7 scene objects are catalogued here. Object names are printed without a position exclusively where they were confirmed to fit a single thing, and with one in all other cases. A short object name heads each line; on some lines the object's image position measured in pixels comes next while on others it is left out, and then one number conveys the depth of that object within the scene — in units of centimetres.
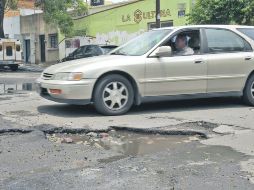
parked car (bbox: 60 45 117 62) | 2100
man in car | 837
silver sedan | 779
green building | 2531
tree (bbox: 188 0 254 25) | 1828
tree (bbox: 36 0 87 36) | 2870
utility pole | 1995
